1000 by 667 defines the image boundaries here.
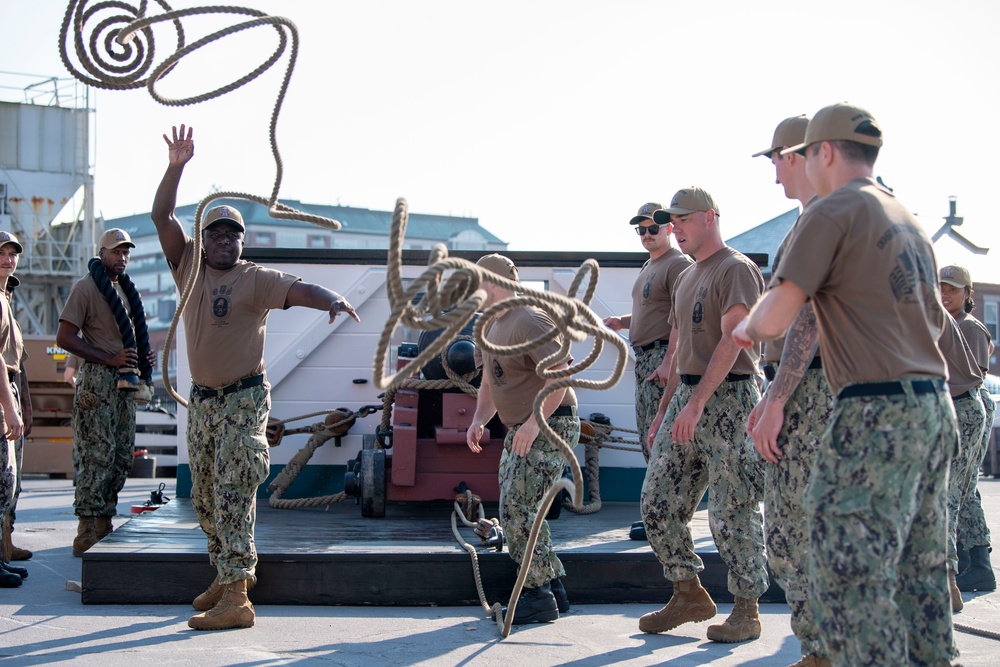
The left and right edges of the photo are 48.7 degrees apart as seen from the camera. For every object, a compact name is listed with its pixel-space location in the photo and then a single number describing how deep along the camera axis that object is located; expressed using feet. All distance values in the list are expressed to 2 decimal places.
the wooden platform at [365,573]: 18.35
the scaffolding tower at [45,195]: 114.62
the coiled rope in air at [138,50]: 13.58
